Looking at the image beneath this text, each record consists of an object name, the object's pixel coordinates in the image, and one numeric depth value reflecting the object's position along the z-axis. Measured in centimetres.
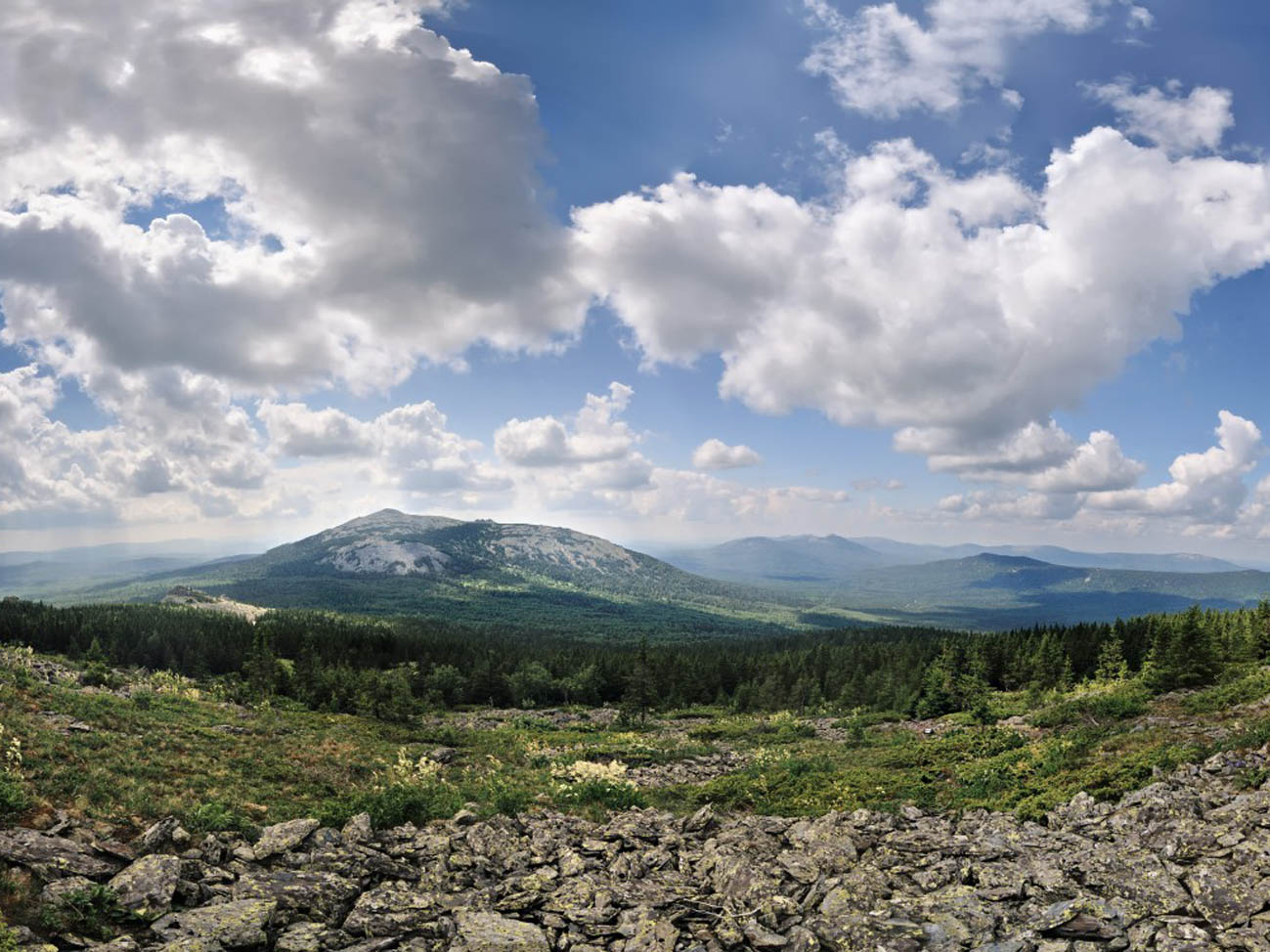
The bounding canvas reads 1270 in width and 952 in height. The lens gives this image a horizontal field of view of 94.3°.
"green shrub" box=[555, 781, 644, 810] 2780
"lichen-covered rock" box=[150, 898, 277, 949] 1272
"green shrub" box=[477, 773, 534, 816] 2523
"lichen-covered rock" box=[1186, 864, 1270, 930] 1236
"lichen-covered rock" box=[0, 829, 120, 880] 1452
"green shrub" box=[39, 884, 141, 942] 1284
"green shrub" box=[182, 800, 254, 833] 1905
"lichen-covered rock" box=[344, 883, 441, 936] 1399
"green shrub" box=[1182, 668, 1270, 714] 3180
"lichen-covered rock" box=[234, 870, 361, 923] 1448
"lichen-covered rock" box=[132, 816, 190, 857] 1703
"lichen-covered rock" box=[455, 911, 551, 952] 1341
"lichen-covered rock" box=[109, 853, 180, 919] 1394
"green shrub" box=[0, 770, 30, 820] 1739
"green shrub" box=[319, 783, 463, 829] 2170
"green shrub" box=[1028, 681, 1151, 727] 3584
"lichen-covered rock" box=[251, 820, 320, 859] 1767
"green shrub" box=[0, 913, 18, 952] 1145
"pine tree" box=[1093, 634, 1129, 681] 6272
